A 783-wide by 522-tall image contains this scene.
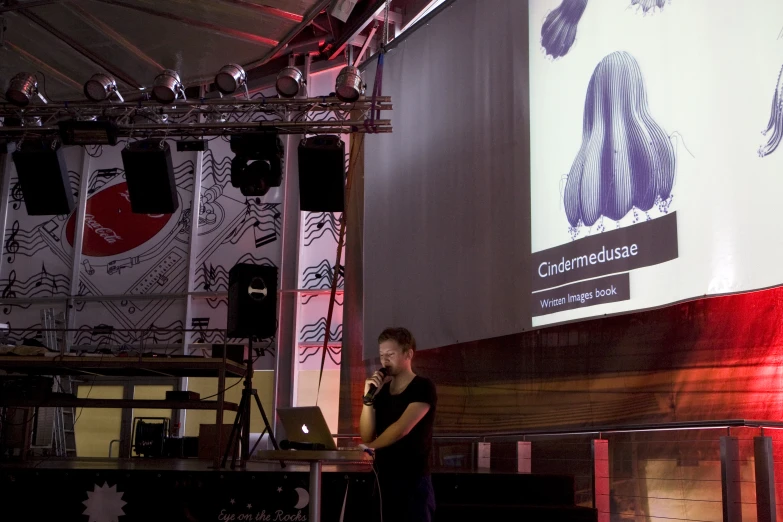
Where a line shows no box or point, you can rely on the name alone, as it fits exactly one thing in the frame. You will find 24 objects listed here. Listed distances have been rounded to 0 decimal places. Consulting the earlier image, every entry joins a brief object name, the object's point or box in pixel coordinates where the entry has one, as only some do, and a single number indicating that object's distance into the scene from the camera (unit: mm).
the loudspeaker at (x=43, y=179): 7586
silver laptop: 3494
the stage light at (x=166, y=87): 7273
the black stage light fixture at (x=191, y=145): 7699
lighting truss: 7340
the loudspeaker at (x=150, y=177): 7559
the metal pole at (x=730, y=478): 3531
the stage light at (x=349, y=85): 7035
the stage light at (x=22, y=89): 7211
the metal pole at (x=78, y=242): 11375
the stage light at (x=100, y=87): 7332
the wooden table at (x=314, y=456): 3162
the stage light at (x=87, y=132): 7309
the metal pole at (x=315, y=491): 3408
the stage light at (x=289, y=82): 7336
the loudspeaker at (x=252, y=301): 5949
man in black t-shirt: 3250
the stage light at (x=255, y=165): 7559
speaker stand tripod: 5582
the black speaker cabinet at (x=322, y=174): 7348
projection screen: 4000
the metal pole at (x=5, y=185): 11961
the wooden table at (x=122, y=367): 6047
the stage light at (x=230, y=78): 7316
